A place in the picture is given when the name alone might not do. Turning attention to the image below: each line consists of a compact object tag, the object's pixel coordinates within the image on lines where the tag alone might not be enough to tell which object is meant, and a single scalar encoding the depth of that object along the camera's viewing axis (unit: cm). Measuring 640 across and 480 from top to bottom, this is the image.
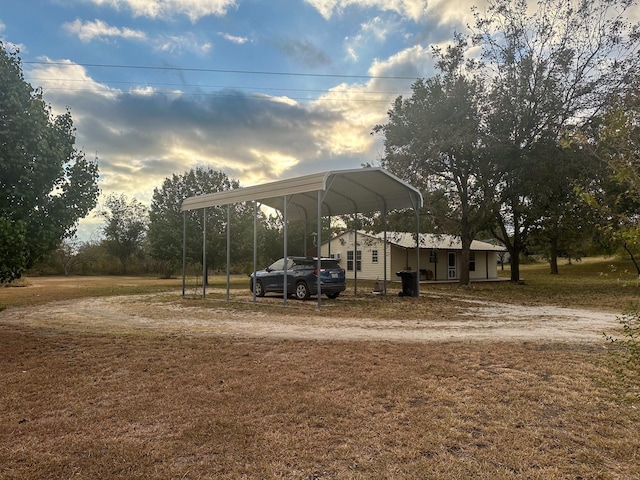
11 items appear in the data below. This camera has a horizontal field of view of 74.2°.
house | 2791
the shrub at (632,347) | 250
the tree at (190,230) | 2655
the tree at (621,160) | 243
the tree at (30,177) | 727
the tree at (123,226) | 4810
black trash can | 1622
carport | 1234
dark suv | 1452
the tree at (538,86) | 1867
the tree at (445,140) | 1947
